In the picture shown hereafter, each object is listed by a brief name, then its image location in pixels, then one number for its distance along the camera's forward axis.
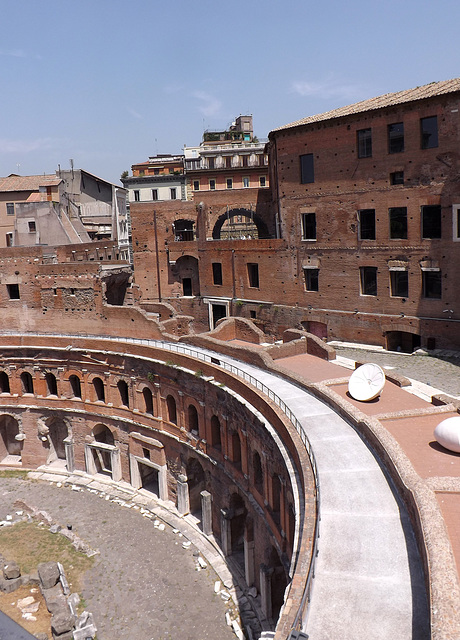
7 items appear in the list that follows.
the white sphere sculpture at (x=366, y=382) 16.33
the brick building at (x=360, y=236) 24.02
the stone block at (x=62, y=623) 17.77
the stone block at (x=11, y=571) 20.55
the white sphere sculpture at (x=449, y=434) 12.39
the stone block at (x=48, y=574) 20.00
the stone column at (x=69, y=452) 29.64
